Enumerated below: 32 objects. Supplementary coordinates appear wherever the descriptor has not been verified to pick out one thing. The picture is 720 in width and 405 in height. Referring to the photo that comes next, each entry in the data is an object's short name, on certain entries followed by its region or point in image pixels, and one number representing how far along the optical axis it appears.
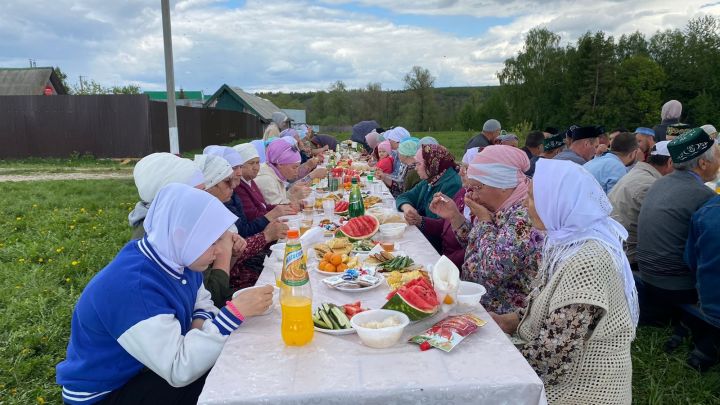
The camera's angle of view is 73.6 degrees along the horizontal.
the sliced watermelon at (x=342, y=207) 4.56
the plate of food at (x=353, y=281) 2.37
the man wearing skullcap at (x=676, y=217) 3.50
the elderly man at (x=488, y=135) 8.98
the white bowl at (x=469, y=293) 2.09
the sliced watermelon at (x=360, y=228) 3.45
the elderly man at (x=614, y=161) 5.62
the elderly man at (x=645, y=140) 6.95
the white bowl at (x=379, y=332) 1.71
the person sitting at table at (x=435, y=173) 4.54
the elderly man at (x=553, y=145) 7.66
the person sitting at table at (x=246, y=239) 3.42
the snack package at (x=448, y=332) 1.72
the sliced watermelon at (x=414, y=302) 1.87
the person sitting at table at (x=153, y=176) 2.69
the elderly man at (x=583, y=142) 6.60
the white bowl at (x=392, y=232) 3.46
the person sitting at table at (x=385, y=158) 8.11
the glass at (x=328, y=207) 4.67
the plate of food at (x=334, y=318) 1.85
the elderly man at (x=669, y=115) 8.20
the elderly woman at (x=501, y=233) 2.53
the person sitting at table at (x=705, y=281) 3.04
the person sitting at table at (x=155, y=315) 1.73
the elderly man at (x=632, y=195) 4.25
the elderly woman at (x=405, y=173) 6.37
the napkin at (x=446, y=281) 2.02
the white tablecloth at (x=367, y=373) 1.49
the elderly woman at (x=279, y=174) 5.16
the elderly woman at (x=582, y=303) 1.86
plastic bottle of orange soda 1.78
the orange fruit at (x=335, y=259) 2.69
